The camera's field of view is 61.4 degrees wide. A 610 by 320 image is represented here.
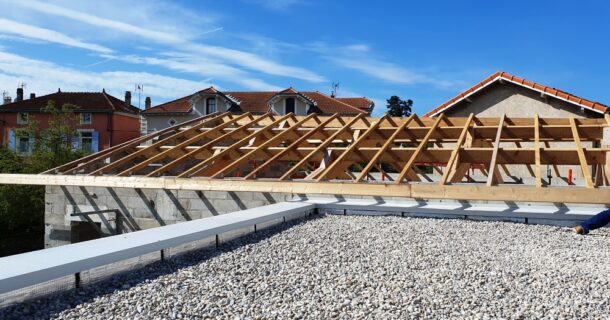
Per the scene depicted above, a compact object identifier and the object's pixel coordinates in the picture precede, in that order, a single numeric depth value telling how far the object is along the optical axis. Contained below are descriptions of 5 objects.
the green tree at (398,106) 49.74
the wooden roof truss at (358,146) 8.61
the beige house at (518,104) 15.00
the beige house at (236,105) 32.19
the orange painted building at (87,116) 35.16
